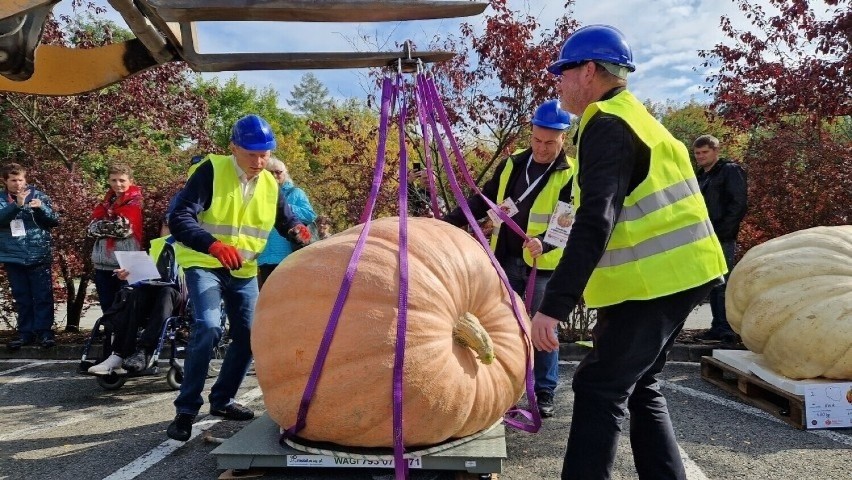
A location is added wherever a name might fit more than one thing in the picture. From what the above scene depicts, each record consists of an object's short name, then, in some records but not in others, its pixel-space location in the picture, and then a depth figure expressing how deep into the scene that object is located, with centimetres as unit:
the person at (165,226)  630
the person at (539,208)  427
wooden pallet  401
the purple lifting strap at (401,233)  269
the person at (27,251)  628
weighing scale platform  295
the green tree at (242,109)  4112
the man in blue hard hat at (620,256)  229
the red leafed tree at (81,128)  705
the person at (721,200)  613
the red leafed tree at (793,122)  657
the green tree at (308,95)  6109
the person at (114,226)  602
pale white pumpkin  393
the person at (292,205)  580
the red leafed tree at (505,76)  691
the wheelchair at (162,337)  519
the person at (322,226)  701
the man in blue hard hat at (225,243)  377
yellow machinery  189
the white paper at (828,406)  392
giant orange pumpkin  275
